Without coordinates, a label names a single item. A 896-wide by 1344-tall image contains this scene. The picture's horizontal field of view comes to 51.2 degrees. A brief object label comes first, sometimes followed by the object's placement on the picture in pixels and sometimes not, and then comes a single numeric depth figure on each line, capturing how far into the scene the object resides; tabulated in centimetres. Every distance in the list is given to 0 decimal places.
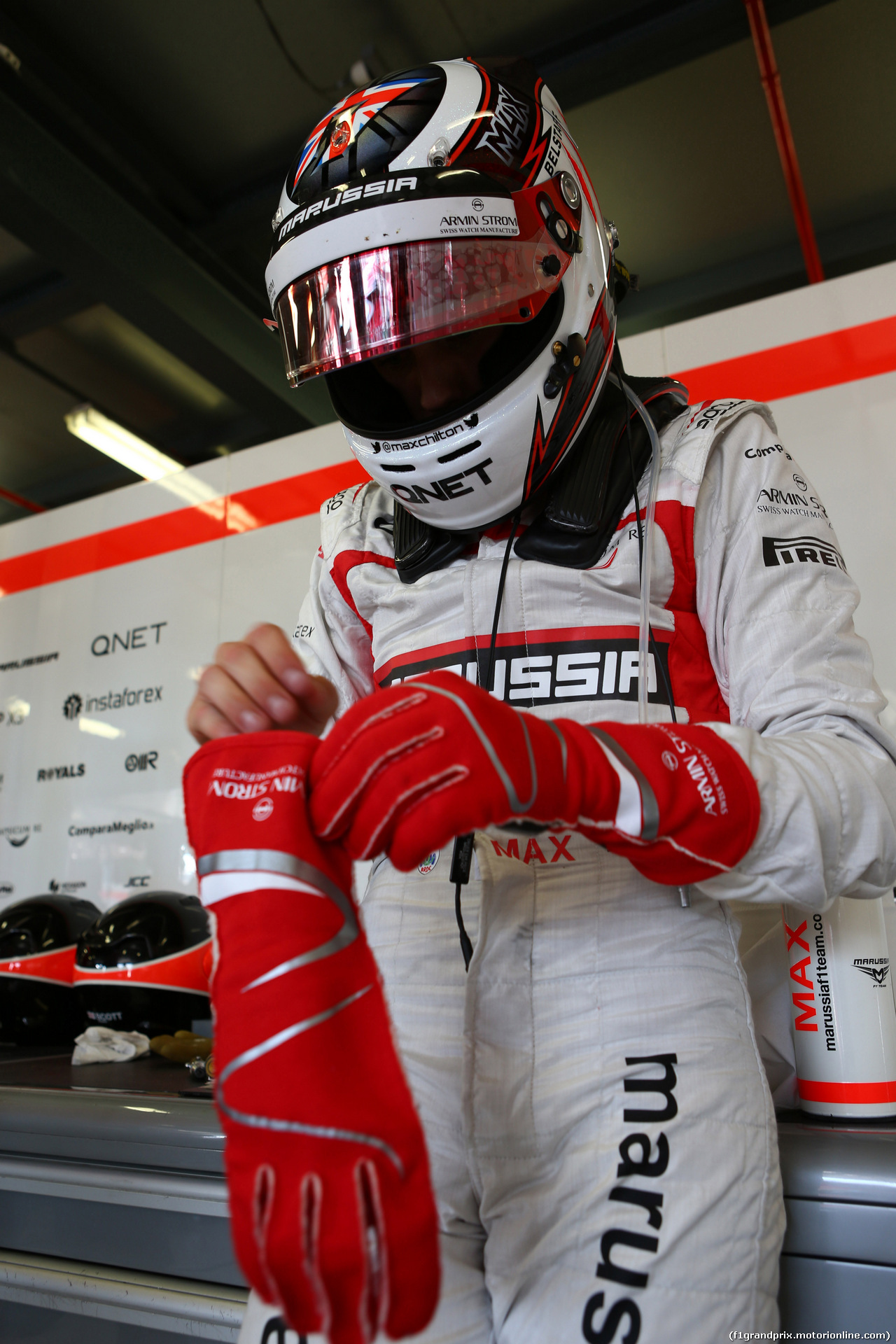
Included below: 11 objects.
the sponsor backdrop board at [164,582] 190
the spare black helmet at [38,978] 182
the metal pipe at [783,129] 217
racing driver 53
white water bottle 78
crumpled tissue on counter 151
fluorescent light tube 401
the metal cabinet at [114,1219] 92
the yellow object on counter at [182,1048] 151
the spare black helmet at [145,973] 166
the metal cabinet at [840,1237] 67
